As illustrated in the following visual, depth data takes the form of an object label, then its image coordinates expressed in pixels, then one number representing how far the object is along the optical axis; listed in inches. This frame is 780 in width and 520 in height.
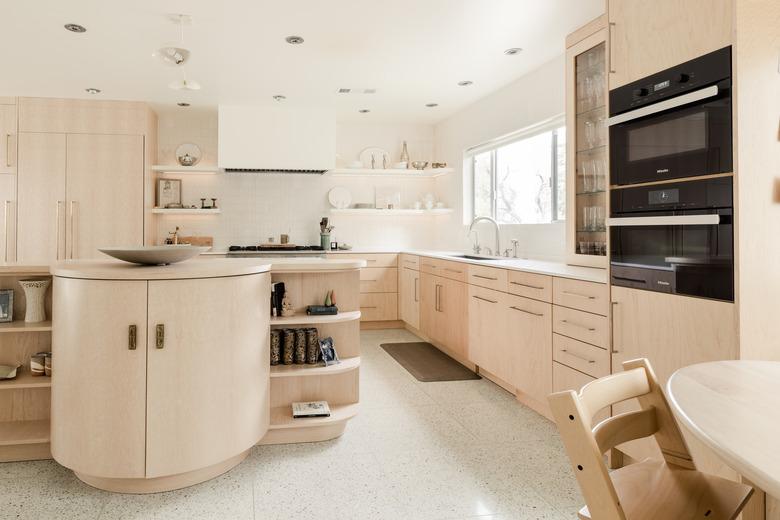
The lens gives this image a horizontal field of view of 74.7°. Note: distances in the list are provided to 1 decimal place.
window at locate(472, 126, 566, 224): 166.1
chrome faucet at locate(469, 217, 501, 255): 185.5
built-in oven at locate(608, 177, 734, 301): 72.6
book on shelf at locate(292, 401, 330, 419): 104.6
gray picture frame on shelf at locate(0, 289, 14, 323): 97.9
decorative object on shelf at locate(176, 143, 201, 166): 232.5
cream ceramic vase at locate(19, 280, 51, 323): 97.8
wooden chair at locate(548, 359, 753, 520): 35.9
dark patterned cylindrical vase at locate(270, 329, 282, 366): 106.3
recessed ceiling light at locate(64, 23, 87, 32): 137.5
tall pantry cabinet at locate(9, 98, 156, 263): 205.9
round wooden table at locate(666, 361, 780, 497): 27.2
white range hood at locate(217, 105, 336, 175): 220.7
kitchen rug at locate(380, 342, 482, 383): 161.3
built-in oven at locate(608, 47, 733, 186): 72.5
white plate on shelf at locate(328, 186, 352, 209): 253.6
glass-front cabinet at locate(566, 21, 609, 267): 129.3
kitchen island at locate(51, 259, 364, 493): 82.4
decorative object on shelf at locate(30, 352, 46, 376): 98.8
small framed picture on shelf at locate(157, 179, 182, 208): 232.5
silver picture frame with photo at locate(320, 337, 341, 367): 108.5
